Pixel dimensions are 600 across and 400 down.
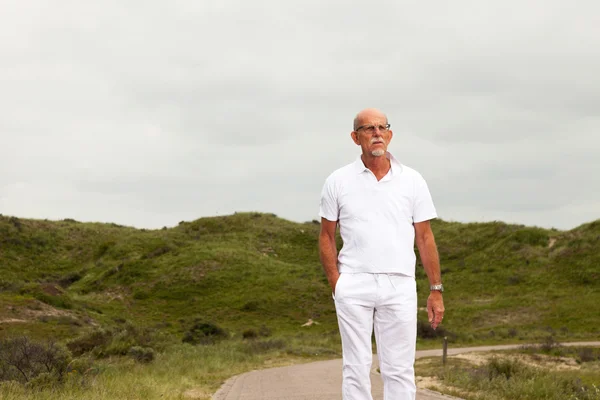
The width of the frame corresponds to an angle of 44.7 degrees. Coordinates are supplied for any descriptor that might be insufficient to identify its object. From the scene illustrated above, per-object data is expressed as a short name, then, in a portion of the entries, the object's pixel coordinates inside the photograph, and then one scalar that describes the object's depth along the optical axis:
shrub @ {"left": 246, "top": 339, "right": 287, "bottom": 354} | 35.04
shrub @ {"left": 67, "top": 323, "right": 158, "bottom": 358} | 26.62
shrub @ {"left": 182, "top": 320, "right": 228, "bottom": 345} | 44.47
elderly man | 5.64
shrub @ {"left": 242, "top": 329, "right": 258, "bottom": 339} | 49.60
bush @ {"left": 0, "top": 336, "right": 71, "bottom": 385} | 14.21
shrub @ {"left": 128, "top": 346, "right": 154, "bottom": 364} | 25.78
